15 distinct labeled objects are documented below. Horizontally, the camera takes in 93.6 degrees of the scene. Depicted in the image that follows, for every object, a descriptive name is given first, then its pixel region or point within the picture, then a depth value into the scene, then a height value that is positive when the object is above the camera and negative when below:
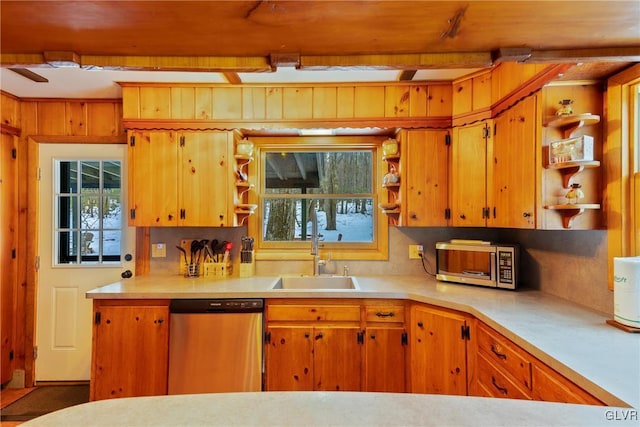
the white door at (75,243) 2.57 -0.25
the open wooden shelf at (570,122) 1.51 +0.48
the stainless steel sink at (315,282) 2.48 -0.56
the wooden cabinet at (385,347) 2.00 -0.89
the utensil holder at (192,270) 2.47 -0.46
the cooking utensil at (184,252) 2.54 -0.32
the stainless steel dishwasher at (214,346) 1.98 -0.87
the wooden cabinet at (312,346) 1.99 -0.88
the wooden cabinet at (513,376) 1.04 -0.67
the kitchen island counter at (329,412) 0.66 -0.46
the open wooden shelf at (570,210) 1.51 +0.03
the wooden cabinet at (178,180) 2.33 +0.27
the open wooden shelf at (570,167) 1.50 +0.25
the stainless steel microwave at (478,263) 2.04 -0.35
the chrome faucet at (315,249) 2.52 -0.29
